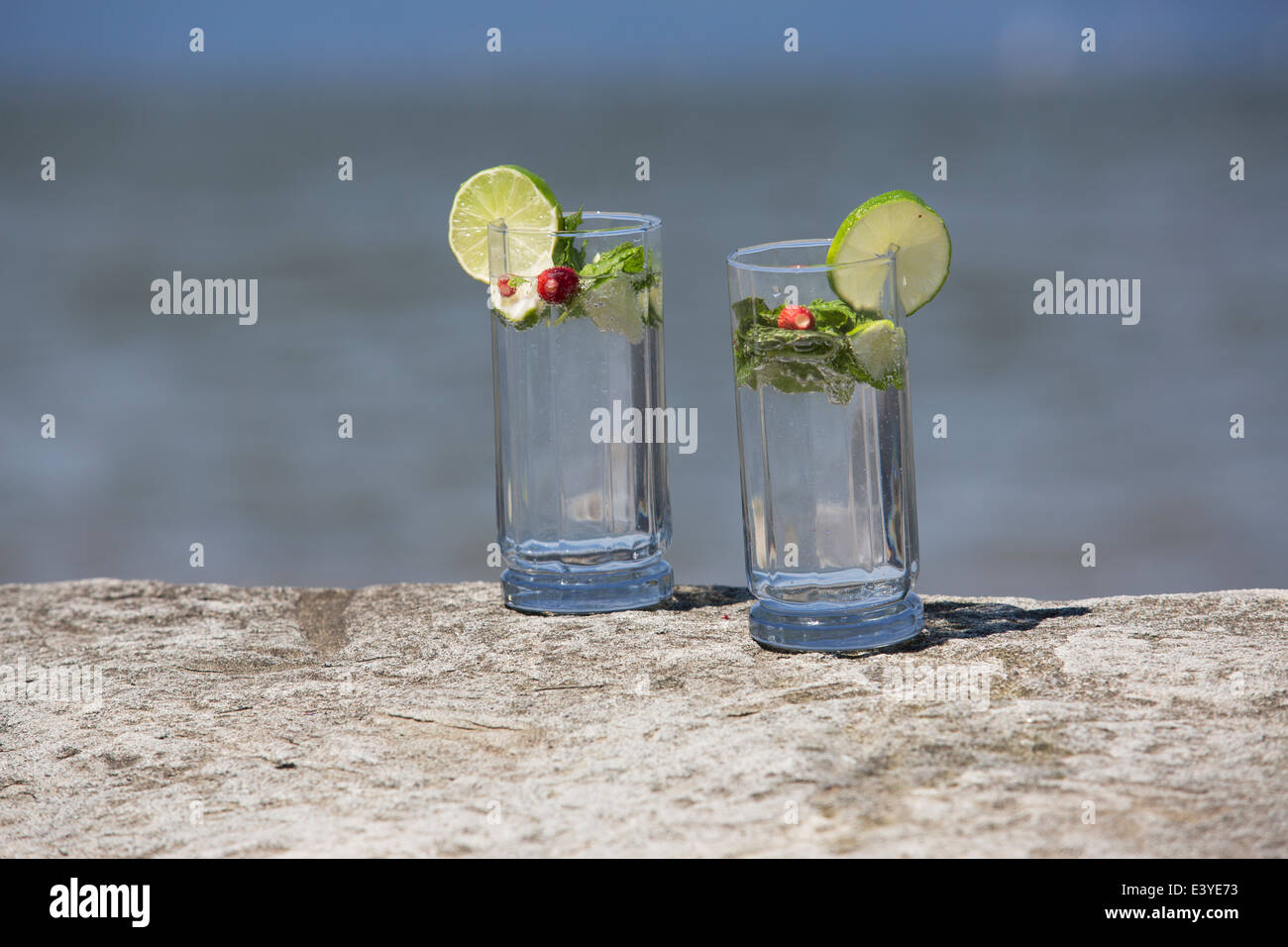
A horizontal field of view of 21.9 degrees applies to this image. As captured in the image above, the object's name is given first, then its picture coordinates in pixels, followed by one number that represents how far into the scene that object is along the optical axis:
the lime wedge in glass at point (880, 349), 1.18
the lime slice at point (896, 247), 1.18
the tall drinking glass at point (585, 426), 1.25
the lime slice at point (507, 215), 1.25
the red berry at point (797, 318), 1.18
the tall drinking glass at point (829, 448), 1.19
